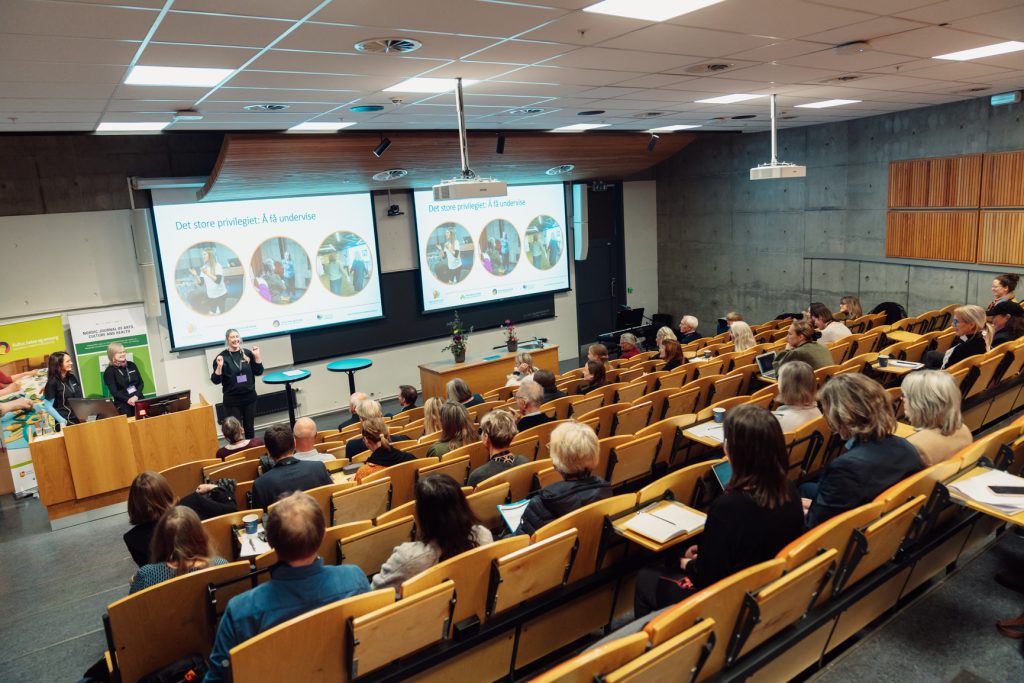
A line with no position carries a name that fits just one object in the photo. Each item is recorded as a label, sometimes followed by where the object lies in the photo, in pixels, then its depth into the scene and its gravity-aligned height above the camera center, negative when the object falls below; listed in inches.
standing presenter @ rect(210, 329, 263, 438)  322.7 -63.0
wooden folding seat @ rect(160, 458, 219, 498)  212.8 -73.0
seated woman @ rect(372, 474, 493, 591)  114.9 -52.4
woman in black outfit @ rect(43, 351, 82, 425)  285.7 -55.0
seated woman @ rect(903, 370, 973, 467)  143.3 -46.8
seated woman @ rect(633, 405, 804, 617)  107.9 -48.0
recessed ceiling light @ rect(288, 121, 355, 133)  286.7 +48.3
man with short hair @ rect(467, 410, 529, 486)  163.8 -53.8
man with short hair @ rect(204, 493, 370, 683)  99.8 -52.5
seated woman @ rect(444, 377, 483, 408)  254.3 -61.4
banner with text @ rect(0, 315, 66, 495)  297.0 -55.6
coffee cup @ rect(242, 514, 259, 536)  154.4 -64.6
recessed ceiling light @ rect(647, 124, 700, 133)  419.4 +53.7
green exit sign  349.4 +48.1
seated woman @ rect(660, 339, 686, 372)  296.4 -61.8
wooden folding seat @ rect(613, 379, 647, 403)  259.4 -67.6
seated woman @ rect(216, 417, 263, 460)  232.4 -68.4
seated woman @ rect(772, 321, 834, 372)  248.1 -53.4
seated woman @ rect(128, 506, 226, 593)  121.3 -54.3
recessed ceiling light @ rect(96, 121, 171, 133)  261.3 +49.5
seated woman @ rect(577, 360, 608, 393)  273.7 -63.4
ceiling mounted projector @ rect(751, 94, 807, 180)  319.6 +17.1
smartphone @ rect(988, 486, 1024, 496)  125.2 -55.6
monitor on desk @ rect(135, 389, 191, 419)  280.5 -65.7
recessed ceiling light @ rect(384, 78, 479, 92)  216.1 +47.7
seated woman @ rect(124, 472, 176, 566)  142.2 -54.3
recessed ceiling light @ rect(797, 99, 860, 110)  344.9 +51.4
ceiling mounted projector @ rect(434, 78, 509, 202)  244.7 +15.1
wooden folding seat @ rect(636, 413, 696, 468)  190.1 -61.9
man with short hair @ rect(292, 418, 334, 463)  183.3 -54.7
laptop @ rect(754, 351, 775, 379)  262.5 -60.4
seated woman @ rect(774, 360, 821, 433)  176.2 -49.6
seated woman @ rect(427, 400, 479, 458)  195.9 -59.2
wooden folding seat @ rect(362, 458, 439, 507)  179.0 -65.1
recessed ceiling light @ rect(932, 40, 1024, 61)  227.9 +48.9
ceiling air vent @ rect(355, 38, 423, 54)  163.0 +46.1
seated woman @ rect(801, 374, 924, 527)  126.0 -48.3
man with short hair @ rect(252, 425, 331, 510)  170.7 -60.9
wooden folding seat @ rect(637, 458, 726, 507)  136.4 -56.5
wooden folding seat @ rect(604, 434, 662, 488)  175.5 -65.3
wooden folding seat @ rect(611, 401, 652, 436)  222.7 -67.8
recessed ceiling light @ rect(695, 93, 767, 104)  305.4 +50.5
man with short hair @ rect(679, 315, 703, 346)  382.6 -64.2
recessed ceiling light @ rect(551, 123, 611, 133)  367.6 +51.2
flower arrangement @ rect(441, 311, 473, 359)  403.2 -69.0
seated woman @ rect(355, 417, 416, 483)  185.9 -60.4
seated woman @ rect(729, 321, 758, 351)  314.3 -59.7
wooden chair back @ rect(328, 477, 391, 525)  167.6 -67.8
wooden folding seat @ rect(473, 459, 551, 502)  156.3 -59.4
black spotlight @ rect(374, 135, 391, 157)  324.0 +41.6
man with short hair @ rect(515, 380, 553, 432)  213.6 -58.5
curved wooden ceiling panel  310.8 +38.7
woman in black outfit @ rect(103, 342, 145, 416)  309.0 -59.3
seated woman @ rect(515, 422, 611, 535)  131.9 -52.1
